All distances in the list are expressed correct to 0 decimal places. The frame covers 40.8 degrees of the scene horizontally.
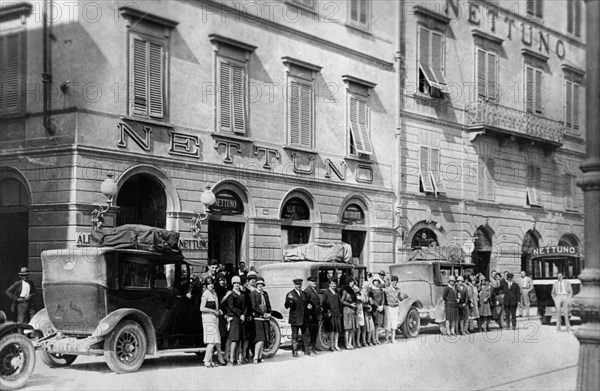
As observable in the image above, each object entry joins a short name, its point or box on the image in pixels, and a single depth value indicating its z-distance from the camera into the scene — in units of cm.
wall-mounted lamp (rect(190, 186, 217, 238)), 2070
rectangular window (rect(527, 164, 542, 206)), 3331
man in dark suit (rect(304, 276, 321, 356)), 1667
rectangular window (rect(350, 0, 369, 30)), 2678
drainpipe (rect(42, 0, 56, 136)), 1783
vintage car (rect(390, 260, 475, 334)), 2155
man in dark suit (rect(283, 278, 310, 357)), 1630
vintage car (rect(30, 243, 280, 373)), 1295
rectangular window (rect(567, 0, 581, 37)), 3322
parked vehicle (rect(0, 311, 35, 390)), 1123
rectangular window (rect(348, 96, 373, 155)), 2647
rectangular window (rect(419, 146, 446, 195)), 2944
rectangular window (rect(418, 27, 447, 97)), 2953
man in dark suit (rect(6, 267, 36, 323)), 1694
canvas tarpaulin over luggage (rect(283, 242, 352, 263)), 1927
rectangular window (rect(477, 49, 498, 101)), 3153
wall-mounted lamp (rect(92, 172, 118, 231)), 1803
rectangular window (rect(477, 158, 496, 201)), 3159
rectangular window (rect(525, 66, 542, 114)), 3350
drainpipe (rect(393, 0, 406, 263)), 2823
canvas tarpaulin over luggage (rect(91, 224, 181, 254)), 1382
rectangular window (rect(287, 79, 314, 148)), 2411
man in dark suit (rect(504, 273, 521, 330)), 2370
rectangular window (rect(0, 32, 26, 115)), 1825
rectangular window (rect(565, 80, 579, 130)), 3488
